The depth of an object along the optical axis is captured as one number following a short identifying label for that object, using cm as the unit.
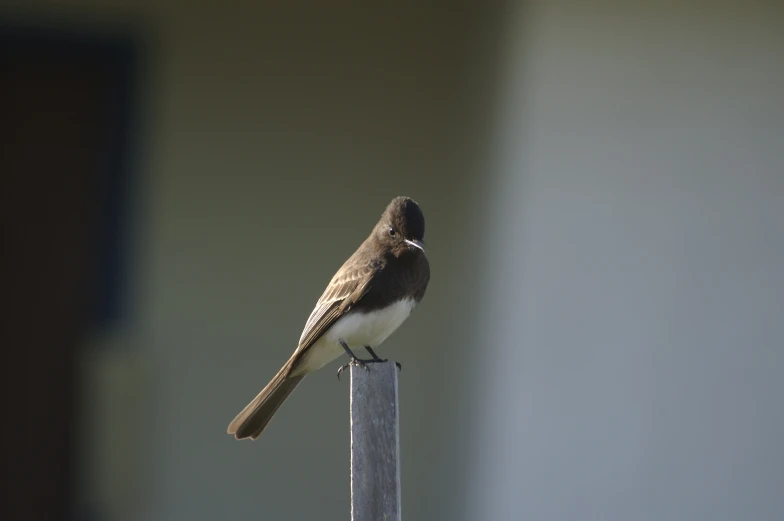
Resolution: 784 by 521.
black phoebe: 695
